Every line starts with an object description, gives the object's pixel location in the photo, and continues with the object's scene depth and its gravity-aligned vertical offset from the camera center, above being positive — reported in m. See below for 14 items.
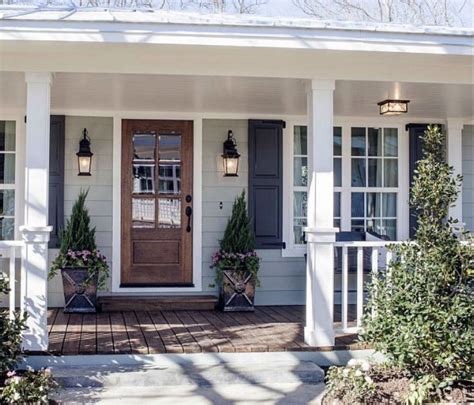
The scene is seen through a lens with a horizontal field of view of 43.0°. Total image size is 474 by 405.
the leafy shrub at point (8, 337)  3.69 -0.78
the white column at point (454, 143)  6.75 +0.77
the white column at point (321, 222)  4.56 -0.08
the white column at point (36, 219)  4.26 -0.05
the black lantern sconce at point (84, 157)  6.24 +0.56
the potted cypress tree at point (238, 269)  6.12 -0.59
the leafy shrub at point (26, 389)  3.41 -1.02
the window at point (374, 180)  6.80 +0.36
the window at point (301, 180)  6.67 +0.35
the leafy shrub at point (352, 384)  3.49 -1.03
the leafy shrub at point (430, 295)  3.63 -0.53
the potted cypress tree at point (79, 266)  5.91 -0.54
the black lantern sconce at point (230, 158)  6.39 +0.57
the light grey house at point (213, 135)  4.25 +0.80
